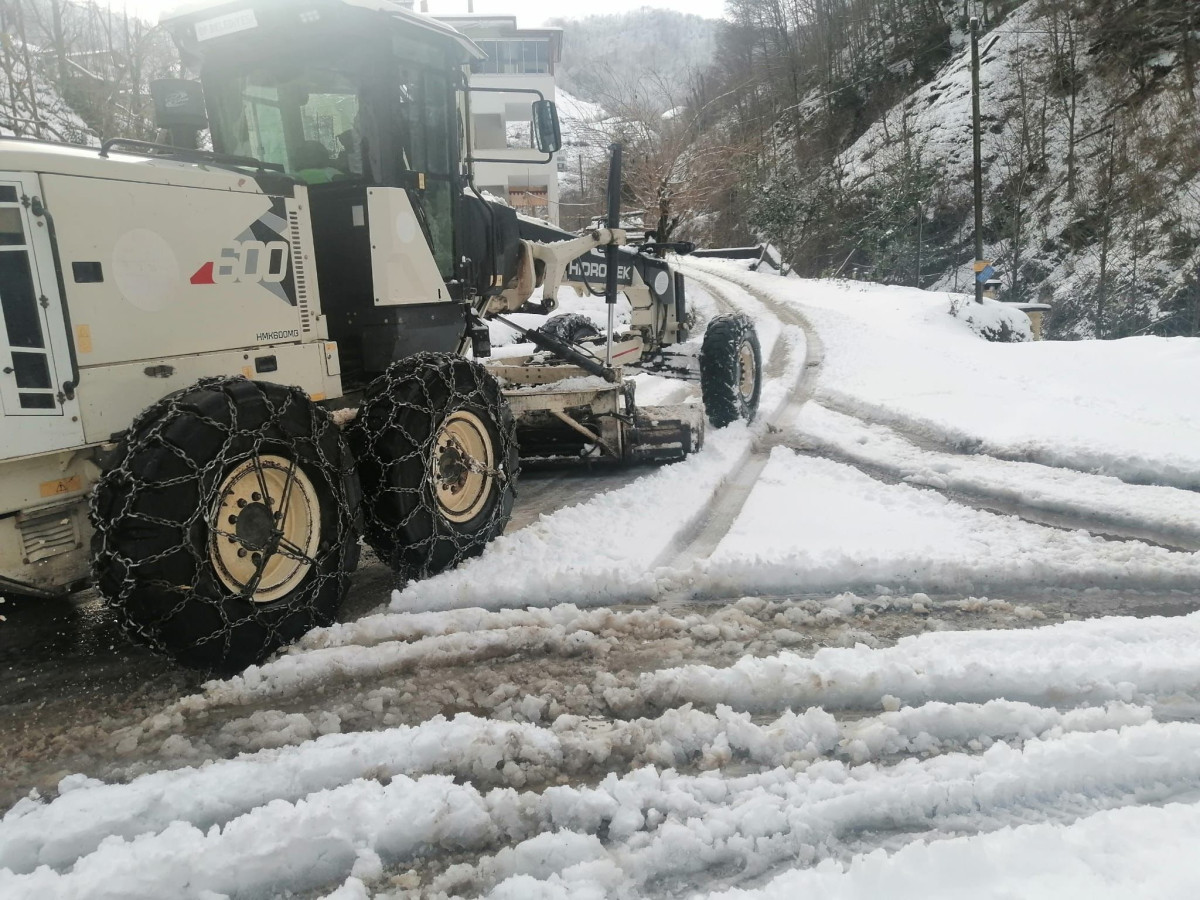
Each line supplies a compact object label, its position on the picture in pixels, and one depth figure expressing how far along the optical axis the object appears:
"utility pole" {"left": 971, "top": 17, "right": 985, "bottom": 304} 17.02
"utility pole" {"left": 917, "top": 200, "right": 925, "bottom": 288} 25.19
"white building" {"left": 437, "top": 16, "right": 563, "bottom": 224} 33.94
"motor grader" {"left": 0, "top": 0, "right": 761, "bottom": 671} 3.05
